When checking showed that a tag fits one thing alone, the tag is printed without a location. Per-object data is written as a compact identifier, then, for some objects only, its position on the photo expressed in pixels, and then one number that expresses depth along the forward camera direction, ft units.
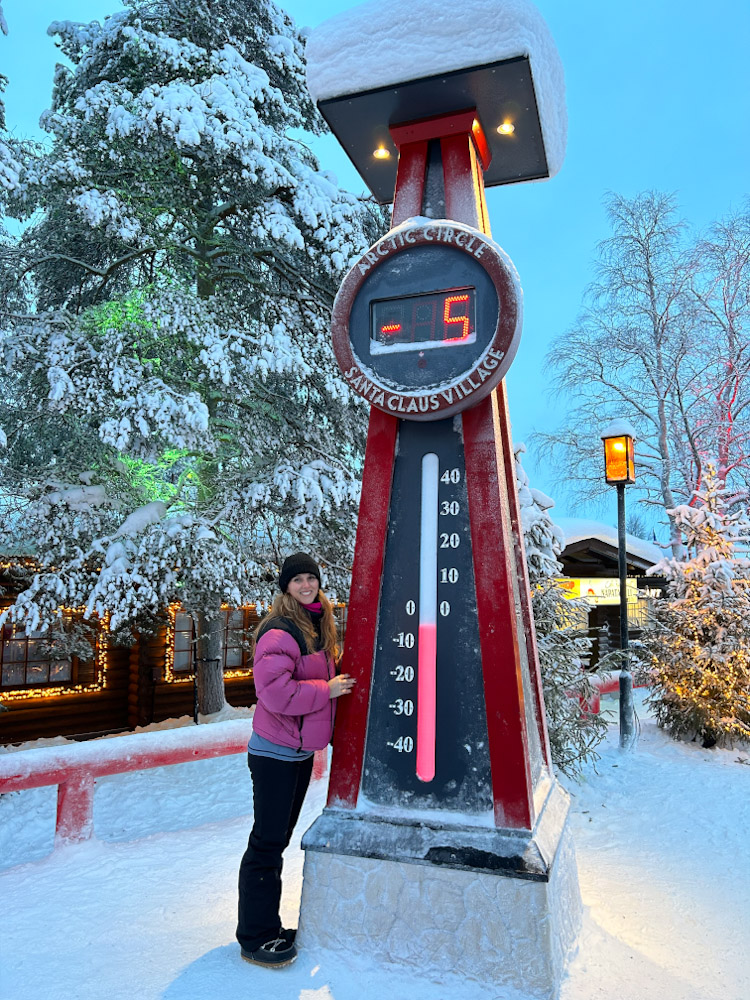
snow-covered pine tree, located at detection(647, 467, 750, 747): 24.70
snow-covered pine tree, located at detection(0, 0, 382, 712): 24.76
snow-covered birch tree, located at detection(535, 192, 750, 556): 57.98
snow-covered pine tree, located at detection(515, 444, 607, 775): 19.93
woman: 9.84
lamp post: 29.14
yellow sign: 49.16
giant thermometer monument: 9.77
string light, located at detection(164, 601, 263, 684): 38.50
